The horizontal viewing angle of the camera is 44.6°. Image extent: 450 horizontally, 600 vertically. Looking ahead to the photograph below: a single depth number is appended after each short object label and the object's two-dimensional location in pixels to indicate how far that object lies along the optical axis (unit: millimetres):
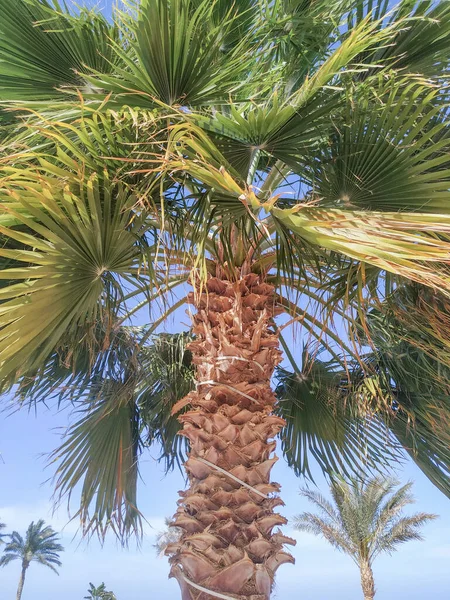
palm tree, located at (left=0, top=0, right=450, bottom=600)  2902
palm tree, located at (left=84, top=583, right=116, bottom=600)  46581
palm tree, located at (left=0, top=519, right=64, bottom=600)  47656
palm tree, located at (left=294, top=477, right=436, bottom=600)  17438
